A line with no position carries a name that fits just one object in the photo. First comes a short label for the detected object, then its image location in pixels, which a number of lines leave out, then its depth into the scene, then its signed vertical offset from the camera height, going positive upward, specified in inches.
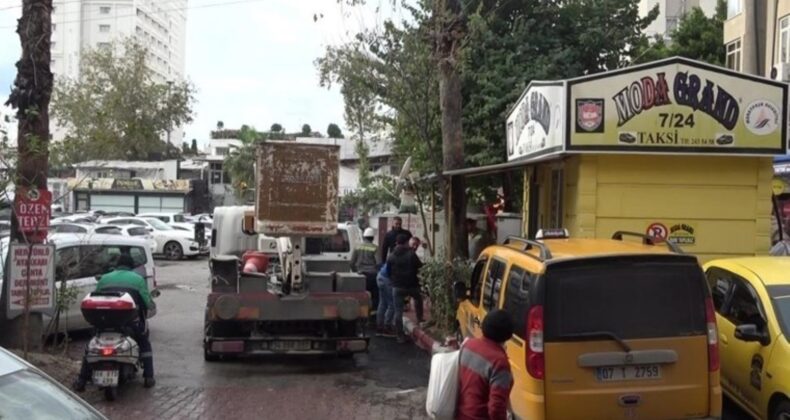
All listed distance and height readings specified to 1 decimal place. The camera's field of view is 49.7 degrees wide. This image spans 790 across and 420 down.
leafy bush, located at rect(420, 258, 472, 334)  489.7 -46.1
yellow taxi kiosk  428.8 +30.5
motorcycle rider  376.8 -42.1
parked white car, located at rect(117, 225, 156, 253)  1098.5 -39.2
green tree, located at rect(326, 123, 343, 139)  4028.1 +355.3
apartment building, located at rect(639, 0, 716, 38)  2031.3 +496.7
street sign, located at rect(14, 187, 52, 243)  381.7 -5.3
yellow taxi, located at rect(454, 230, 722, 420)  239.1 -36.6
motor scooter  354.0 -59.5
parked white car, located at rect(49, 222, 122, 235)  810.0 -27.0
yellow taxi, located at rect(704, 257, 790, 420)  270.1 -40.0
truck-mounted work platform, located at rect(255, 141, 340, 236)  426.6 +7.8
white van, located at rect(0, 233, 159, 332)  470.3 -34.6
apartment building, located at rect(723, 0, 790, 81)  948.9 +216.7
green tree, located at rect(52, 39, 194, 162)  2175.2 +291.9
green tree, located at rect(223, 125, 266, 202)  2410.2 +119.7
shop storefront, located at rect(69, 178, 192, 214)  2146.9 +12.9
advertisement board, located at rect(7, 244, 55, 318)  373.7 -33.5
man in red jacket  191.9 -38.1
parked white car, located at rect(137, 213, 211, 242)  1329.2 -34.1
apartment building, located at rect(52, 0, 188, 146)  4505.4 +955.0
